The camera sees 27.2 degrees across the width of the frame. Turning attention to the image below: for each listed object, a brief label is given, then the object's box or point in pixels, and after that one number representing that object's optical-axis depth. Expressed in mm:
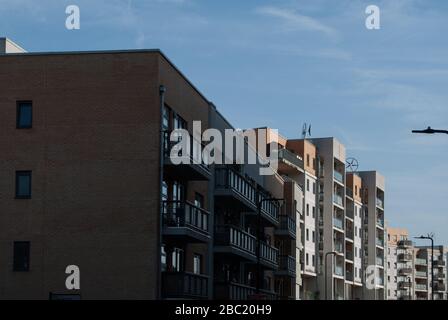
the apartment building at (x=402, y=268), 185675
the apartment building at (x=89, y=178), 36781
